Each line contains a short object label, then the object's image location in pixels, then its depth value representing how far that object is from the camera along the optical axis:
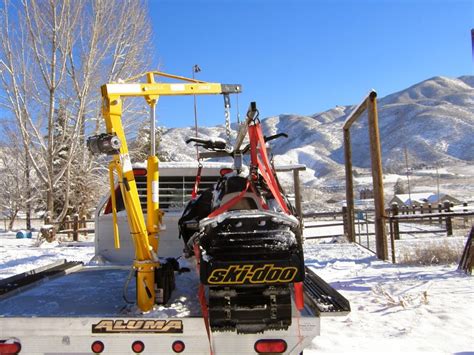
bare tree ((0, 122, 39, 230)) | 29.56
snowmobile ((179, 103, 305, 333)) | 2.54
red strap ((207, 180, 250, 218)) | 2.89
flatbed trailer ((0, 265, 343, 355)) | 2.65
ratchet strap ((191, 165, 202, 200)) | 4.28
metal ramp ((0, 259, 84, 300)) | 3.59
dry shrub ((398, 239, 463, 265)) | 9.30
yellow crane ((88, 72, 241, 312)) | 3.13
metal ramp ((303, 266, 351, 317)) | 2.76
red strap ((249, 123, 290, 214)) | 2.97
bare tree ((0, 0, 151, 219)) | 19.52
